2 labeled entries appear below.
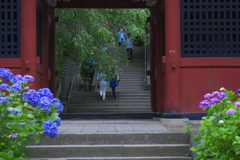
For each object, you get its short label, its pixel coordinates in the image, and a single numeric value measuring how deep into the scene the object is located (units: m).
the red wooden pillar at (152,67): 13.70
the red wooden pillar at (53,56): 13.57
